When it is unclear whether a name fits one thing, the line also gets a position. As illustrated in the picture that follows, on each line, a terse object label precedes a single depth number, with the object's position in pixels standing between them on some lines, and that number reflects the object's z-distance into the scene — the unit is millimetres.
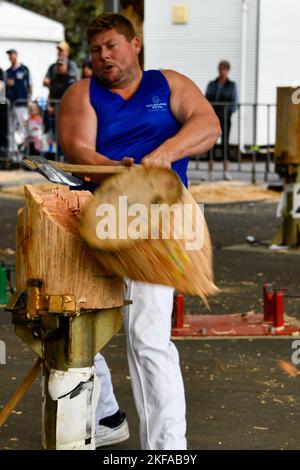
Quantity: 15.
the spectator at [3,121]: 23688
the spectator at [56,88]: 23141
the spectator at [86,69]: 23406
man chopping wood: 5820
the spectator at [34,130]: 23516
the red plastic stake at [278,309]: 9297
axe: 5273
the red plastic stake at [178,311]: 9203
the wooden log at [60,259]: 5285
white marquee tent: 28531
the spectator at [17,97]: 23922
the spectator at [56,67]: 23477
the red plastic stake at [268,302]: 9445
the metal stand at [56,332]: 5332
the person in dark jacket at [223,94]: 23125
